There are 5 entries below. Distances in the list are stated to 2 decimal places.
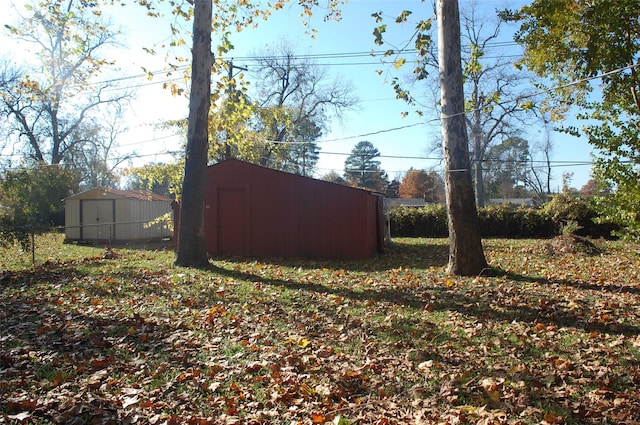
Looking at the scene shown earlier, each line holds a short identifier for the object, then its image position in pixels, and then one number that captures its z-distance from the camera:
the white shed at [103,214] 22.62
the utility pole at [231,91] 12.38
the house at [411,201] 52.25
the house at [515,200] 54.19
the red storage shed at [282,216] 14.22
